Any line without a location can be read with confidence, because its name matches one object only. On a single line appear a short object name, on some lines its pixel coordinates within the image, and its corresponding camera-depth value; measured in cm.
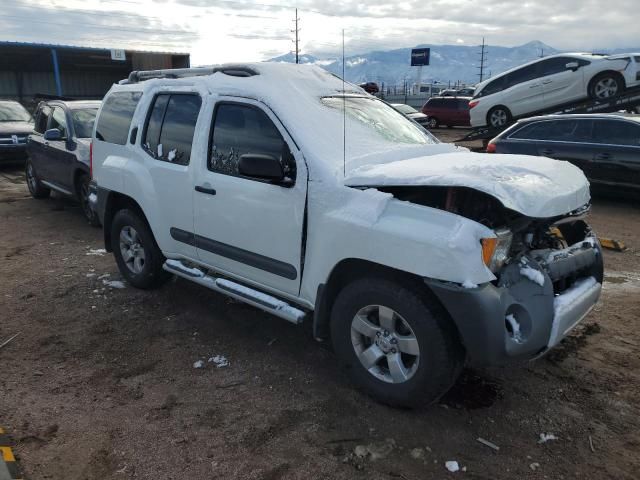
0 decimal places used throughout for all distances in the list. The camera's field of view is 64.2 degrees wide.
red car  2505
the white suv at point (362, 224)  272
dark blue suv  756
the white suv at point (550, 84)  1249
